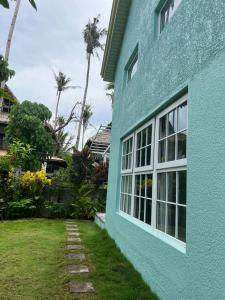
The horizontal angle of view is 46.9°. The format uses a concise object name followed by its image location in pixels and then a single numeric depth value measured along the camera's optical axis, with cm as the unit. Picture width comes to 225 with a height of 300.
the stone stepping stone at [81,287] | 366
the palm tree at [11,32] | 1491
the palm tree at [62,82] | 2852
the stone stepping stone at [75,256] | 515
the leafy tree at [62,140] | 2781
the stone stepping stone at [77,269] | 437
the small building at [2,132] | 2287
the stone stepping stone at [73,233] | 753
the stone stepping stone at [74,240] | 664
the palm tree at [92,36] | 2430
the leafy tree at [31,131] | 1733
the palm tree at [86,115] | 2823
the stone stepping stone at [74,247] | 590
